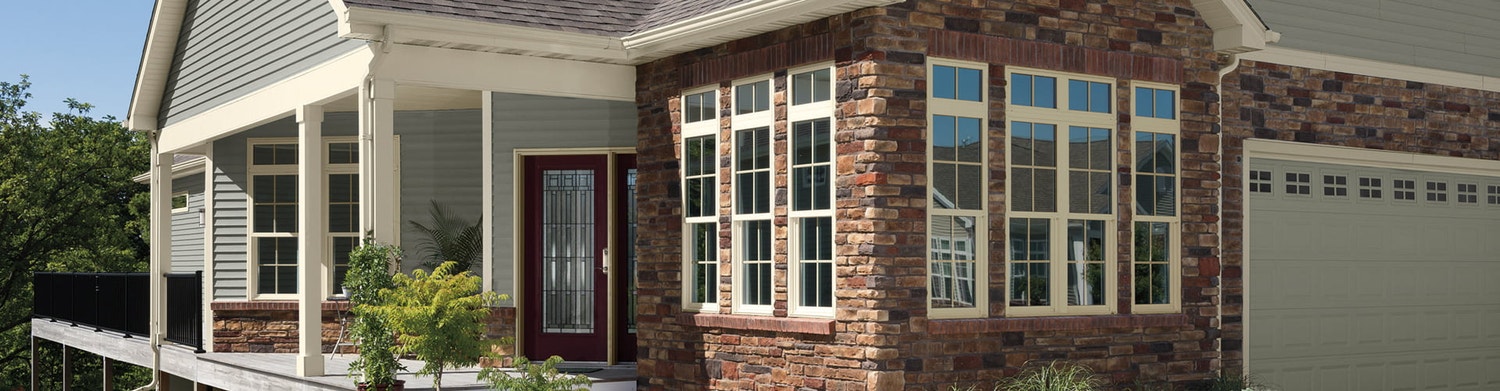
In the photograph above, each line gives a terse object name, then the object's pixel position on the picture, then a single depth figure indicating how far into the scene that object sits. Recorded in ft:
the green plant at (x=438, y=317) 31.53
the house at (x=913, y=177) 30.53
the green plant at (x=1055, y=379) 30.30
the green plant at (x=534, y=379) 31.17
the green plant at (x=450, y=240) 44.70
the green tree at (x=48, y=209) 108.47
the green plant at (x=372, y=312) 32.76
